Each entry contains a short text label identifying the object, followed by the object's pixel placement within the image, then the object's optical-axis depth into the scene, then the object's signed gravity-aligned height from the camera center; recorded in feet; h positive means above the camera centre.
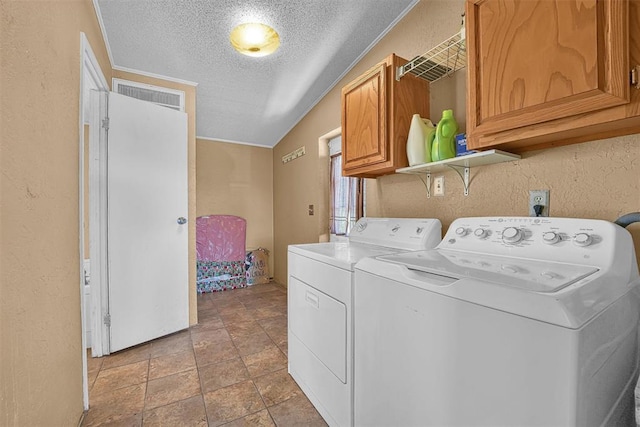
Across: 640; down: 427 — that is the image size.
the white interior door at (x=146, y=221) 6.88 -0.18
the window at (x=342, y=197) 8.82 +0.55
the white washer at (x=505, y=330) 1.92 -1.01
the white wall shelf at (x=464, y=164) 4.03 +0.84
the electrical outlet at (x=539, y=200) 3.95 +0.17
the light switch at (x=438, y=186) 5.49 +0.55
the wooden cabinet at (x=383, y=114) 5.44 +2.07
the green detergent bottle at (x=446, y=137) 4.70 +1.30
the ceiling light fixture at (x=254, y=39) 6.13 +4.06
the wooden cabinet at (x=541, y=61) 2.63 +1.67
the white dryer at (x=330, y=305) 4.06 -1.55
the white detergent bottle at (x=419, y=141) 5.04 +1.35
